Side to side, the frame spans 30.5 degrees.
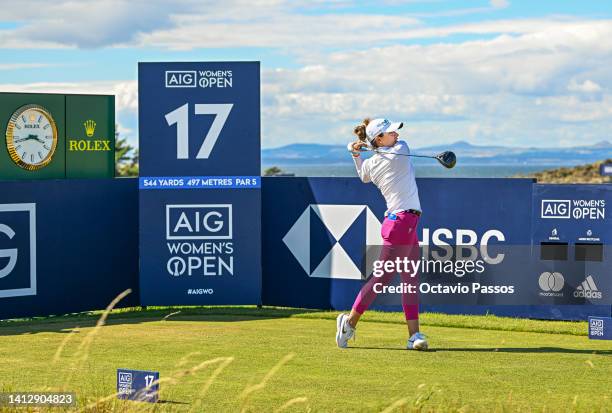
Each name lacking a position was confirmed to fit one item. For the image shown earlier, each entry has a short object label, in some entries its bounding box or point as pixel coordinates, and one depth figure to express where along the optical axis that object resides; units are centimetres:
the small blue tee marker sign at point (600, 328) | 1056
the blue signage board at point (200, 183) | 1339
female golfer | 982
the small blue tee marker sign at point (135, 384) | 702
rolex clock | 1291
